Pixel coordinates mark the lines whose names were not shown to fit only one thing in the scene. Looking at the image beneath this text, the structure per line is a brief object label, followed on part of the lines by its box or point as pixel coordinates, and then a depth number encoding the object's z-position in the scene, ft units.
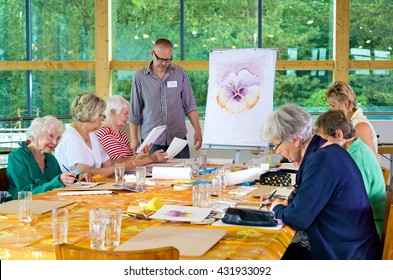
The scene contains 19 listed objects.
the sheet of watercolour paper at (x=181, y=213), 8.55
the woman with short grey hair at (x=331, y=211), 8.66
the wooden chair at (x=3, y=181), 12.17
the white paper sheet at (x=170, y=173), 13.06
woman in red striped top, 15.52
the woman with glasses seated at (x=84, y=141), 13.53
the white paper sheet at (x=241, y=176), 12.26
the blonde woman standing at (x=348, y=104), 15.21
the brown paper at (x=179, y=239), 6.86
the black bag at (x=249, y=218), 8.35
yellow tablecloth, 6.89
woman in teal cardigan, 11.81
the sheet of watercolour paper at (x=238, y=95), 21.31
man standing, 19.24
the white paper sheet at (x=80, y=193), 10.72
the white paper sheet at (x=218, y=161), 16.32
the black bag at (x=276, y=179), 12.39
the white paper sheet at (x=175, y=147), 15.76
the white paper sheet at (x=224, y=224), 8.29
